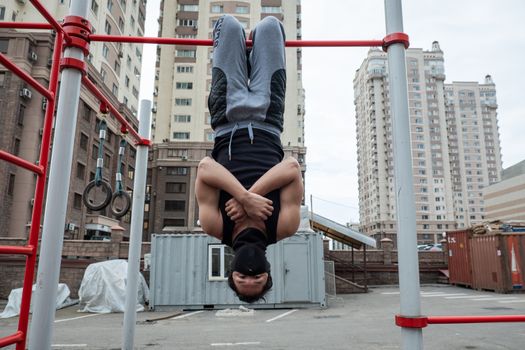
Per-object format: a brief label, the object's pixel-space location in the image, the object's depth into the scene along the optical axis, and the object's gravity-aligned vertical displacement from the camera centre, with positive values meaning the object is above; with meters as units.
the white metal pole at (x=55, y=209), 2.44 +0.27
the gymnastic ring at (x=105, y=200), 4.66 +0.66
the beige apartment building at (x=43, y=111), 21.72 +8.55
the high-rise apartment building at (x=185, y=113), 37.59 +13.48
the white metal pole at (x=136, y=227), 4.29 +0.29
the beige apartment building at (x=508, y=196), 55.06 +8.99
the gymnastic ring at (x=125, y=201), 4.97 +0.67
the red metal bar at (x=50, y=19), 2.48 +1.48
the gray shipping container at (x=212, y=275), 12.52 -0.62
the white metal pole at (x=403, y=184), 2.45 +0.46
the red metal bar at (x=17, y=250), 2.24 +0.02
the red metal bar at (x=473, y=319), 2.47 -0.38
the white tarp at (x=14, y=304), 11.34 -1.51
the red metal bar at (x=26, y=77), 2.47 +1.14
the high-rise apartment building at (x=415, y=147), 66.69 +18.80
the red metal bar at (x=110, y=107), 3.07 +1.27
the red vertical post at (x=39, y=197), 2.44 +0.35
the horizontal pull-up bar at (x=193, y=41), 2.99 +1.60
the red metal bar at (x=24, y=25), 2.93 +1.71
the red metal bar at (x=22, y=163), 2.36 +0.55
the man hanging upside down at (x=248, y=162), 2.53 +0.63
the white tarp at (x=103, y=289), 12.34 -1.09
